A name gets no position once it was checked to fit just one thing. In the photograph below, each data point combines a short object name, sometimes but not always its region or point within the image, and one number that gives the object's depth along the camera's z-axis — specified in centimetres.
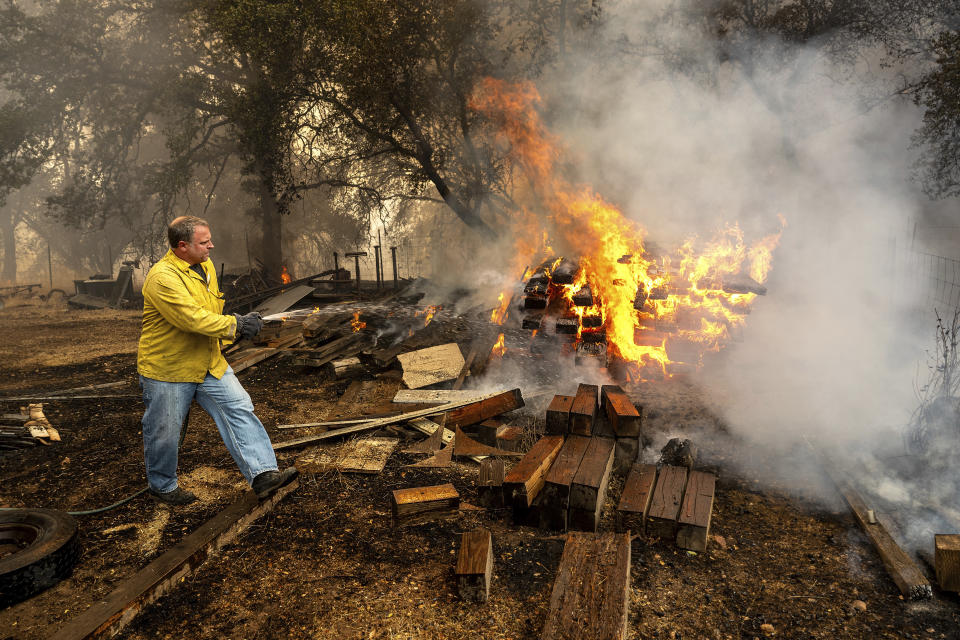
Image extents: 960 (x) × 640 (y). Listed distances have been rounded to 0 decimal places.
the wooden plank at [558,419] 469
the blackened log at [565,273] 760
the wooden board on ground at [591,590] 275
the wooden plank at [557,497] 379
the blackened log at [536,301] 783
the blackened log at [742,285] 691
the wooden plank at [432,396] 632
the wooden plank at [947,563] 307
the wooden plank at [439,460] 495
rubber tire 315
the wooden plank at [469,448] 508
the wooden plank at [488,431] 546
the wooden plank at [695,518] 360
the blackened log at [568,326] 740
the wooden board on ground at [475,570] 309
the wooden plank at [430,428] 550
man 391
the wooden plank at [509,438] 527
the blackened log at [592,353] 730
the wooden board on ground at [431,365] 718
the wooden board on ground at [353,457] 490
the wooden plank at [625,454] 471
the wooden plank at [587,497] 377
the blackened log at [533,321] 774
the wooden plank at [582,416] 462
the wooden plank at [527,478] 387
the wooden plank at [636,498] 378
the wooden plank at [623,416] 466
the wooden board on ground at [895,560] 310
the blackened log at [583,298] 742
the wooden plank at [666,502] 369
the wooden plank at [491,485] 415
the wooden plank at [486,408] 561
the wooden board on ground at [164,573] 285
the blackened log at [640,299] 723
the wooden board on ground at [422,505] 397
